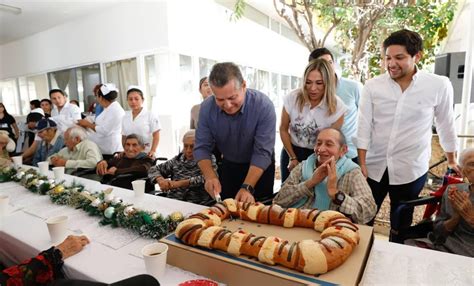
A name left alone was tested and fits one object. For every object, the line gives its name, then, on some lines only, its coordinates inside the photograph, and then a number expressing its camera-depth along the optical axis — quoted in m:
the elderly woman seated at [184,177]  2.22
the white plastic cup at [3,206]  1.47
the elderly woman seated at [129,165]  2.62
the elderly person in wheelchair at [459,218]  1.36
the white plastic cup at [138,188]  1.64
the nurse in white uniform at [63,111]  3.77
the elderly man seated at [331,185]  1.37
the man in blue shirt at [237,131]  1.45
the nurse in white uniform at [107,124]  3.22
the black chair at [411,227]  1.58
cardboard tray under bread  0.76
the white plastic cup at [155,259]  0.88
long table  0.88
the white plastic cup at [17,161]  2.45
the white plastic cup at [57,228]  1.14
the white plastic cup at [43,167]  2.19
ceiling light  5.23
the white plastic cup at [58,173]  1.99
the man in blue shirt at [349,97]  2.13
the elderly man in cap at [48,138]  3.20
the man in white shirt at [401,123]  1.65
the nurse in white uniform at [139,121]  3.22
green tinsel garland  1.16
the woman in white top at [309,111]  1.85
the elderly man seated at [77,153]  2.80
